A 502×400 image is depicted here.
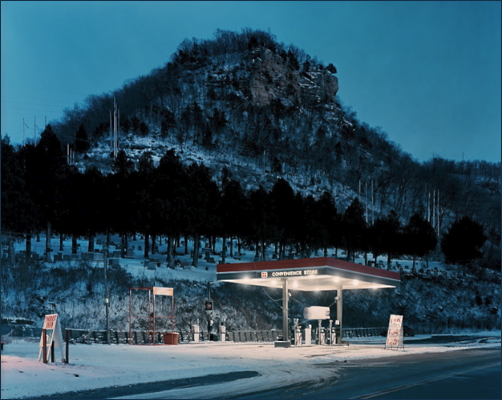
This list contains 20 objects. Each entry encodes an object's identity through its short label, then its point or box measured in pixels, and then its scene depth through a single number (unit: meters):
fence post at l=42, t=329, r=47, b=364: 18.89
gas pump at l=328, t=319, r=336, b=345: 39.44
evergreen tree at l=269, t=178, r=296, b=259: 73.81
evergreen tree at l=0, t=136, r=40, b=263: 53.41
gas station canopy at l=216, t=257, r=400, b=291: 35.69
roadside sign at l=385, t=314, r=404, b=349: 32.88
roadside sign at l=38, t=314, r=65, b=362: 18.98
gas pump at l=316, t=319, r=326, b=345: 39.41
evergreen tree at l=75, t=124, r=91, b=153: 142.62
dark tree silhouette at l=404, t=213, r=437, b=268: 92.81
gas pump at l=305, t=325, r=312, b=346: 38.59
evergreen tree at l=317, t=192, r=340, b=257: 79.38
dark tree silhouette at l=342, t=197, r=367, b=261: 85.56
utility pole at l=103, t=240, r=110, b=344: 34.02
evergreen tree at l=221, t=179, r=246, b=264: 72.31
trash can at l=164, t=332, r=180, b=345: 34.59
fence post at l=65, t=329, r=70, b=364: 19.27
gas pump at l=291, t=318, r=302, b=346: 37.47
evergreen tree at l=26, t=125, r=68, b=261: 60.69
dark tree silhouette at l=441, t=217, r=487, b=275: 94.00
